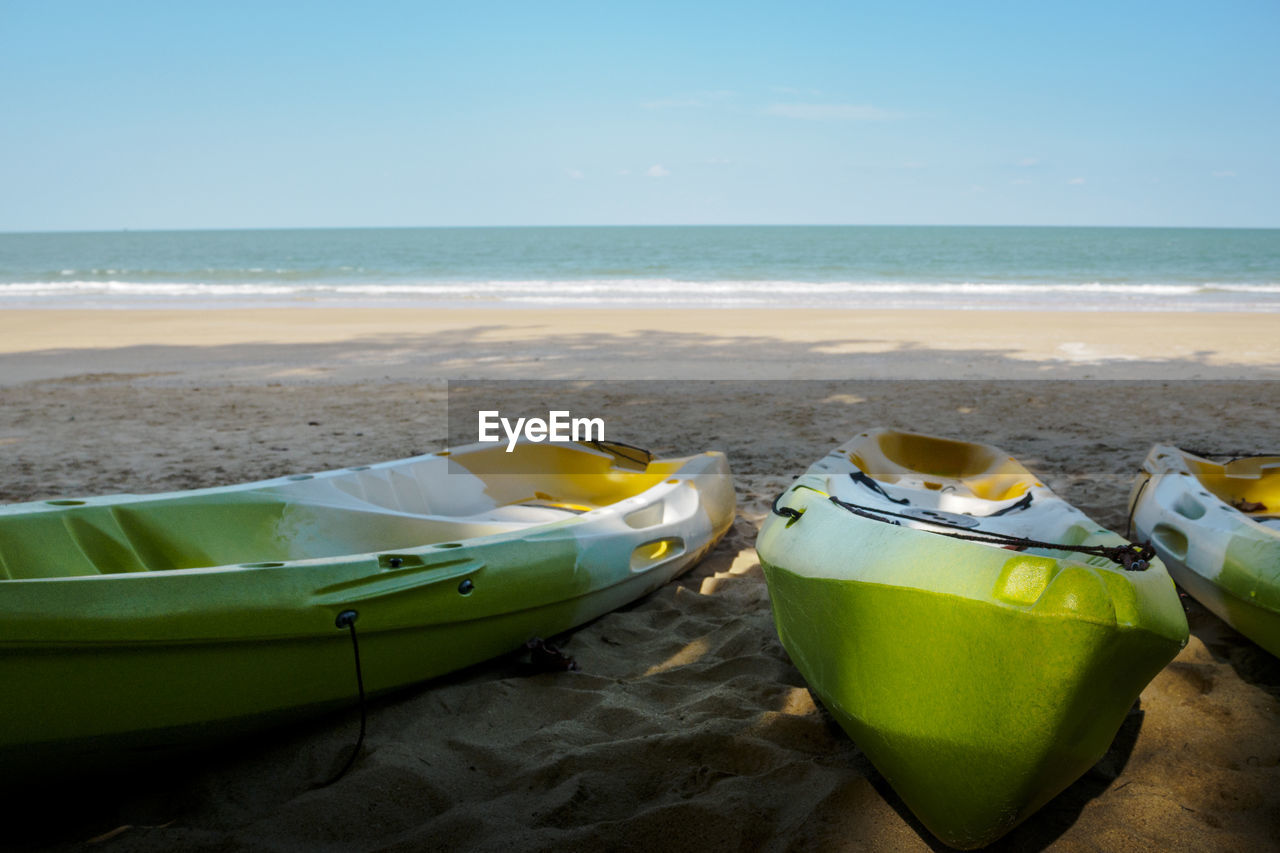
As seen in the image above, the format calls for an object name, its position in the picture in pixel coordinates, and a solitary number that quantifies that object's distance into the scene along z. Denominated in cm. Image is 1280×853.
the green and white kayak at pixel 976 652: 181
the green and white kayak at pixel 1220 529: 279
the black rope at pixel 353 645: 248
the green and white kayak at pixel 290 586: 212
